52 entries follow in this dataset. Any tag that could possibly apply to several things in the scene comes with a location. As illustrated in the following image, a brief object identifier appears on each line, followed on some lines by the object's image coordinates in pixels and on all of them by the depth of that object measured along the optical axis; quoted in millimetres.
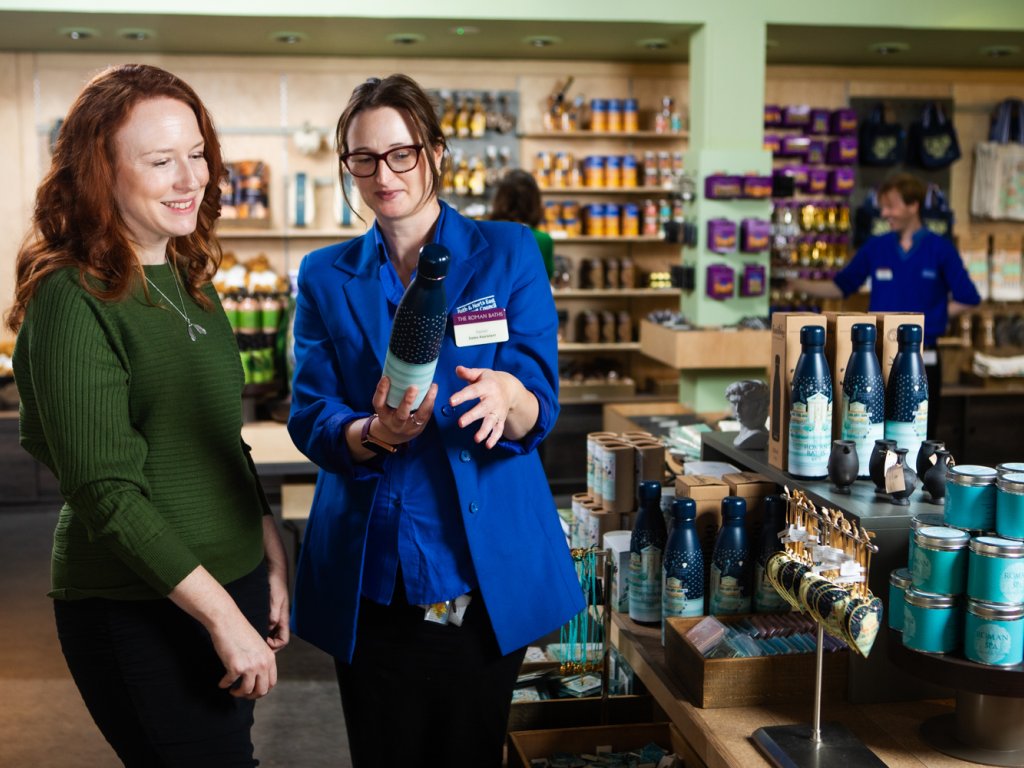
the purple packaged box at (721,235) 6615
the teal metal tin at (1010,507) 1743
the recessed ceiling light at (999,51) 7355
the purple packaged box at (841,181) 7785
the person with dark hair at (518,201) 5051
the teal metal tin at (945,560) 1742
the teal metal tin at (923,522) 1812
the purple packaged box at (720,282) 6652
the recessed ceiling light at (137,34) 6637
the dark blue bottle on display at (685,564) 2293
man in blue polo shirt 5871
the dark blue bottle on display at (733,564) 2258
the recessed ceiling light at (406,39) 6828
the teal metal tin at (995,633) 1688
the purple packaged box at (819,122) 7801
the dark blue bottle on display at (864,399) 2170
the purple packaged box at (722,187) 6551
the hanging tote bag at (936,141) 7887
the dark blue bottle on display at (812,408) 2209
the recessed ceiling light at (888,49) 7281
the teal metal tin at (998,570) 1685
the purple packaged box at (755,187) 6582
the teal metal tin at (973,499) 1798
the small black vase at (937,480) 2053
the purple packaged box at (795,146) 7508
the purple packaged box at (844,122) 7766
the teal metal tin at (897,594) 1831
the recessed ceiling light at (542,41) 6949
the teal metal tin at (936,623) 1750
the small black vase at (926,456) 2109
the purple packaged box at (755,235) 6617
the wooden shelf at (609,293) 7656
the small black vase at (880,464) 2076
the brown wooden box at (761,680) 1981
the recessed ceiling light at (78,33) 6590
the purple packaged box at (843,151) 7781
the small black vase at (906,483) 2037
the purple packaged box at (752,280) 6703
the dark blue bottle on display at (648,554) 2451
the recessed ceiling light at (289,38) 6801
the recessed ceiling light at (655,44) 7031
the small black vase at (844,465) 2109
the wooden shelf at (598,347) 7723
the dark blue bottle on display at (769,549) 2230
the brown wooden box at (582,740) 2504
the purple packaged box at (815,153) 7785
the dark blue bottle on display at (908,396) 2146
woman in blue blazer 1684
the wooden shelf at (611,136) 7594
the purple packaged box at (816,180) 7781
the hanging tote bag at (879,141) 7871
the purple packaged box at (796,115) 7707
